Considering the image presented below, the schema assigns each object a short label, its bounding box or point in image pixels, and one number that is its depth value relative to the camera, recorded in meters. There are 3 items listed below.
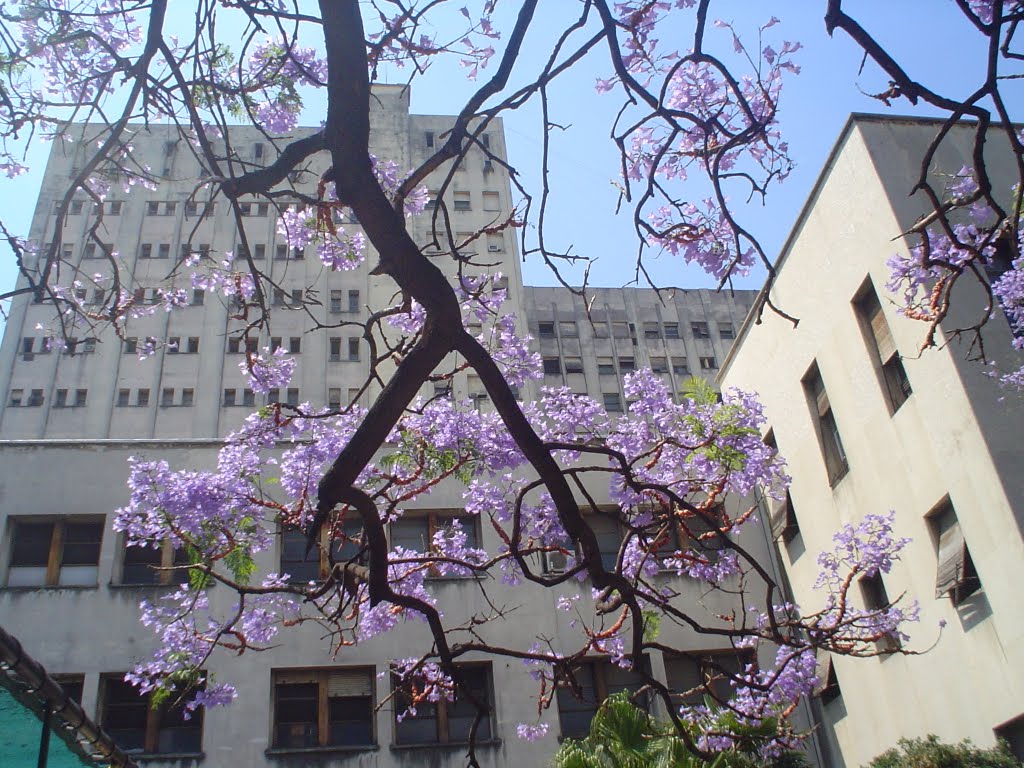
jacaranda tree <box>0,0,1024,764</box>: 4.49
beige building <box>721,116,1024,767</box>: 12.66
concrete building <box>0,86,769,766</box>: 16.05
